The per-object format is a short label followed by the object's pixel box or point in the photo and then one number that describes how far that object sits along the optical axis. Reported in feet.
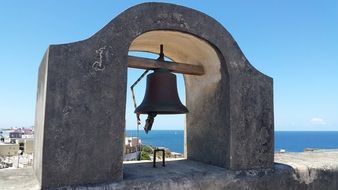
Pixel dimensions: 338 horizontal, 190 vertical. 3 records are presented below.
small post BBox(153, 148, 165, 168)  11.95
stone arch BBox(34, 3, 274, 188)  8.68
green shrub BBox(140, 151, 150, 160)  82.33
